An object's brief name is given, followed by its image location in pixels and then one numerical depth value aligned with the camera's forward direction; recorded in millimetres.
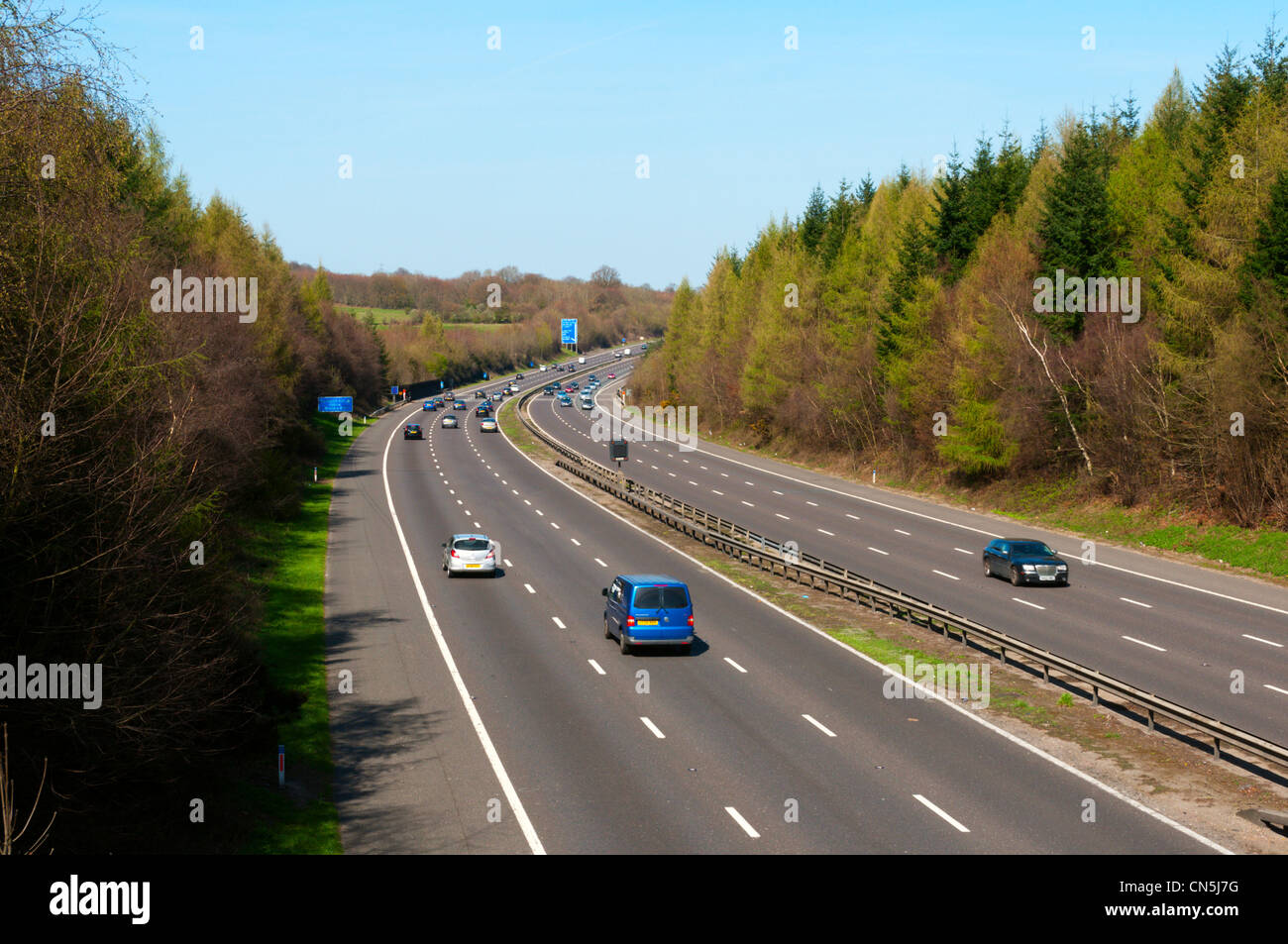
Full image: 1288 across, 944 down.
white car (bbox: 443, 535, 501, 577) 37406
